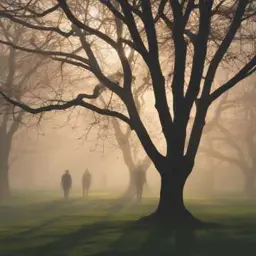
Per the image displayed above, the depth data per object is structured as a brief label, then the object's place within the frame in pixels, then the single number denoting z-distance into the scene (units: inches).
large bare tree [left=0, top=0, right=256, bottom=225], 650.8
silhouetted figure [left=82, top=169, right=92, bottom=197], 1556.0
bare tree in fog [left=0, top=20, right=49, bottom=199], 1405.0
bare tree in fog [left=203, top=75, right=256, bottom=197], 2057.1
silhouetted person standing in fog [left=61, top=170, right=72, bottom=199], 1398.9
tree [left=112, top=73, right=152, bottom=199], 1559.5
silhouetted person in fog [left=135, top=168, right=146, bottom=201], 1321.4
